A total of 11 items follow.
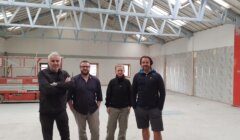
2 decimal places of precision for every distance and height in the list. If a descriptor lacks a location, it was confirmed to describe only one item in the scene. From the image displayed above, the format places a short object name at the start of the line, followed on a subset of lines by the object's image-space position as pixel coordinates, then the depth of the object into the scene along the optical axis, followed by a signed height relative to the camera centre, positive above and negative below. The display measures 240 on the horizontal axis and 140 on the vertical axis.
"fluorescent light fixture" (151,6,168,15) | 8.68 +2.73
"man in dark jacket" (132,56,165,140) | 2.56 -0.40
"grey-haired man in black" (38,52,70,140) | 2.09 -0.31
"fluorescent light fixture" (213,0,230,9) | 6.59 +2.32
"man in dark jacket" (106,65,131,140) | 2.81 -0.48
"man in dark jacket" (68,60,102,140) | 2.54 -0.47
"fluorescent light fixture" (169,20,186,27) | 9.30 +2.29
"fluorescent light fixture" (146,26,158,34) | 11.49 +2.42
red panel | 6.86 -0.07
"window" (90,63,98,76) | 14.41 -0.03
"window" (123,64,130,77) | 14.66 -0.02
